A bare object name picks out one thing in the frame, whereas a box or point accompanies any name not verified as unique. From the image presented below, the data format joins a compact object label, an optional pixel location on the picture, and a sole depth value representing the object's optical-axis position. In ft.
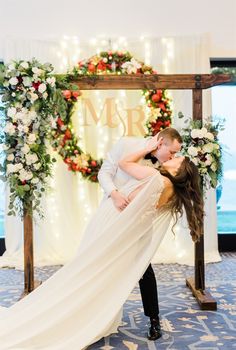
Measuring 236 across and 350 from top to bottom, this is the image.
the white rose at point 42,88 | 12.39
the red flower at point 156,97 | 17.18
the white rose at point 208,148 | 12.62
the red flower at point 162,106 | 17.21
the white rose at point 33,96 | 12.46
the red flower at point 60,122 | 17.07
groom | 10.54
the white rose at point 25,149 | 12.66
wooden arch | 13.05
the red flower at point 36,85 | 12.57
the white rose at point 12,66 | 12.59
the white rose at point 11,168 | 12.73
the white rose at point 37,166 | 12.85
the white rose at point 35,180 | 12.87
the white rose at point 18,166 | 12.74
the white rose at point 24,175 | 12.80
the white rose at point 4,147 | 12.92
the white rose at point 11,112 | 12.59
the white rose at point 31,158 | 12.71
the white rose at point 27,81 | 12.51
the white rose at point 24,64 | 12.54
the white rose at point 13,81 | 12.45
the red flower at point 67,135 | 17.30
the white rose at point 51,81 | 12.47
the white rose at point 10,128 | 12.63
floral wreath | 17.06
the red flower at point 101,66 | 16.99
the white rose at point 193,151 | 12.62
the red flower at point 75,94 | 17.14
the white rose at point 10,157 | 12.85
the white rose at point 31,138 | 12.64
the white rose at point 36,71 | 12.53
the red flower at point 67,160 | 17.24
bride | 9.77
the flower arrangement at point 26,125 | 12.57
